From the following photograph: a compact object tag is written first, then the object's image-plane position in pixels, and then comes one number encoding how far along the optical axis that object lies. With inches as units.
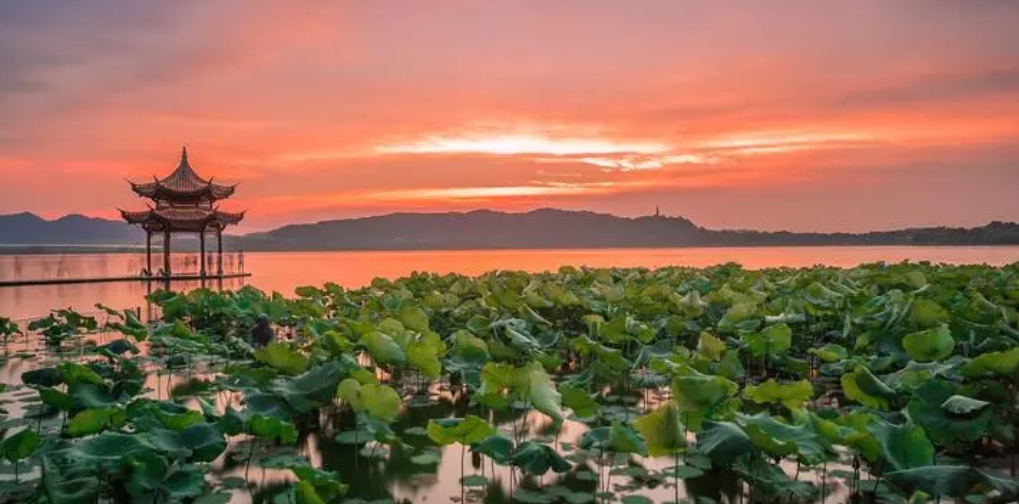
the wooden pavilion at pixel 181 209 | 1105.4
